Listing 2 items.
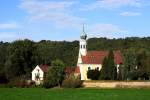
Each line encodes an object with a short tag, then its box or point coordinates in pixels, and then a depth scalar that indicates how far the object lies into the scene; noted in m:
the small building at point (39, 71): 119.13
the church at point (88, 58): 112.06
